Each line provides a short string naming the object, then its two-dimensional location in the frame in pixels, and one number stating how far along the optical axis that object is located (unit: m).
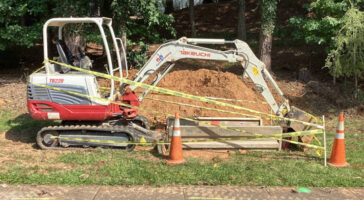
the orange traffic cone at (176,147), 6.34
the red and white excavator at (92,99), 6.97
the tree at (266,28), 12.85
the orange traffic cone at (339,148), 6.37
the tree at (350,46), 10.52
